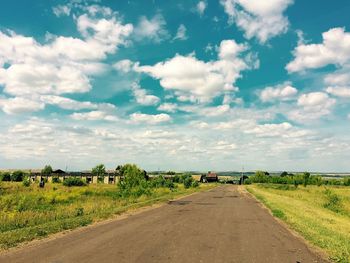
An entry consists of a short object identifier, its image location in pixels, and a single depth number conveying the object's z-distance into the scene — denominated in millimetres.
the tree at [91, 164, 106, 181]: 120919
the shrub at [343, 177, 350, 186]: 139525
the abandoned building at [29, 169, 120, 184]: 117688
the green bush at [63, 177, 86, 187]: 83550
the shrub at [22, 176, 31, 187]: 69925
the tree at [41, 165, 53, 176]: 120312
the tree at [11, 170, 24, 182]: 112812
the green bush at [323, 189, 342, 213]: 45675
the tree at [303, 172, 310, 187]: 132375
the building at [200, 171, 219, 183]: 191375
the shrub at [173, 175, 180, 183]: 154675
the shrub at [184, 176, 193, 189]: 84862
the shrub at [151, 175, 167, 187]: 77288
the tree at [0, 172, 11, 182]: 113612
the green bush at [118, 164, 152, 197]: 42031
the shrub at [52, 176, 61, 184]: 109812
